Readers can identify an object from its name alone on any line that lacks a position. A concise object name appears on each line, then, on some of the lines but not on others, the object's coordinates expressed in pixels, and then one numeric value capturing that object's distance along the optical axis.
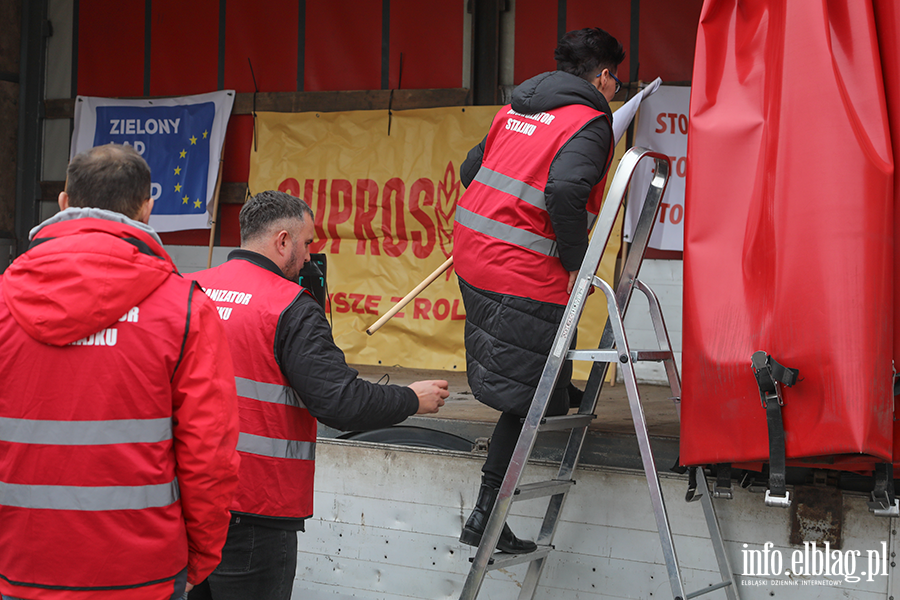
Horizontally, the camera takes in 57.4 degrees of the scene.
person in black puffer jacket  2.75
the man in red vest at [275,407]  2.29
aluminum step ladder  2.50
